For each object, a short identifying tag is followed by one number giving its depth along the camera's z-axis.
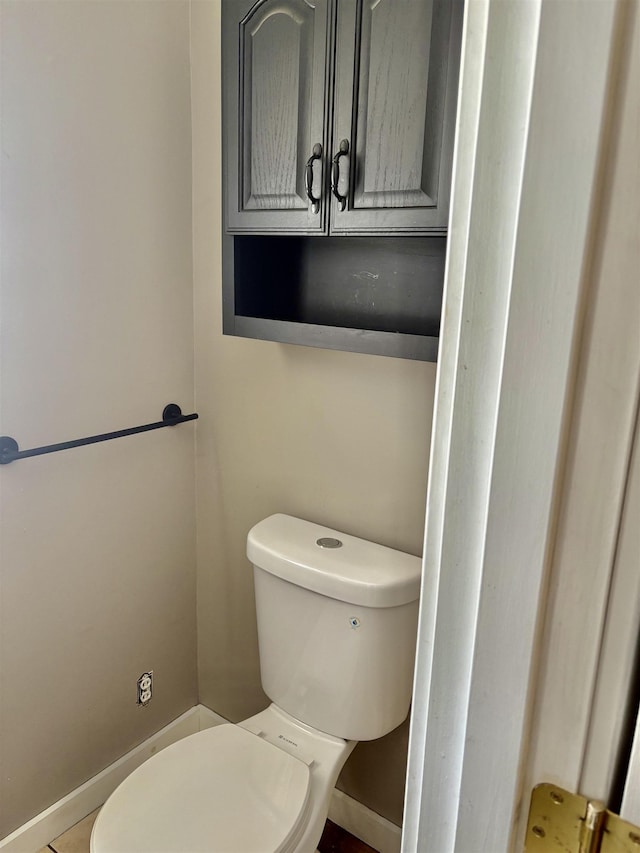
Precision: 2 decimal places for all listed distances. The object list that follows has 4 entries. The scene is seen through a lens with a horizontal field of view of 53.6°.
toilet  1.16
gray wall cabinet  1.00
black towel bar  1.30
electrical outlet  1.73
